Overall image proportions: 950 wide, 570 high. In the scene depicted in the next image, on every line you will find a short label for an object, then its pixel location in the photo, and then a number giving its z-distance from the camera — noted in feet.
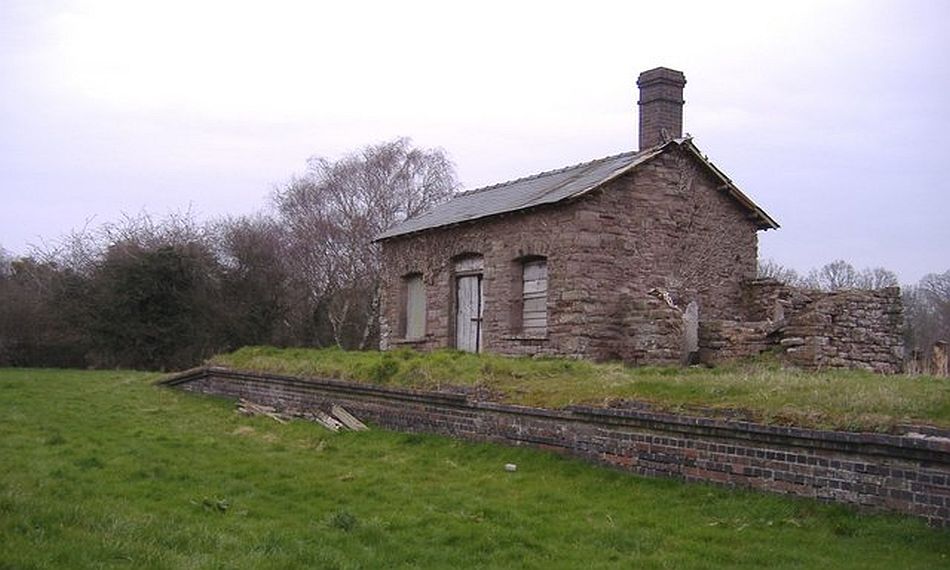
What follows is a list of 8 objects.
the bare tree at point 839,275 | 166.20
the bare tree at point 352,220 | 139.03
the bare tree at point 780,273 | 141.04
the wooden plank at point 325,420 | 49.70
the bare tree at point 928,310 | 128.44
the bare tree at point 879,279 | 162.26
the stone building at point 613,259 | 60.80
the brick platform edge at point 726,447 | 25.99
